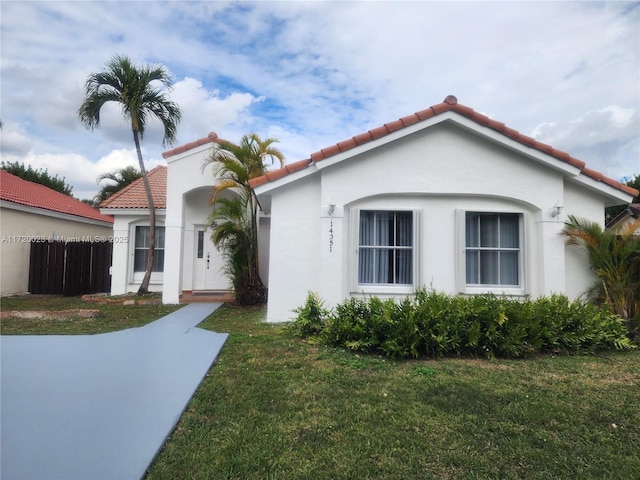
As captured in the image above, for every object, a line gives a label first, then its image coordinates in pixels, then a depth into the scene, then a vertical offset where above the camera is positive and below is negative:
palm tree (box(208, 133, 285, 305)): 10.08 +1.37
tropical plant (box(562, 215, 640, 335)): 6.95 +0.08
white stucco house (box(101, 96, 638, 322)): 7.70 +1.18
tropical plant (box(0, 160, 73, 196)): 32.03 +7.84
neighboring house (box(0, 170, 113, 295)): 13.09 +1.46
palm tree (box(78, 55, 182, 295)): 11.30 +5.32
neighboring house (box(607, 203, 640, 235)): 16.00 +2.60
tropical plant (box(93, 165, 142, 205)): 28.11 +6.32
